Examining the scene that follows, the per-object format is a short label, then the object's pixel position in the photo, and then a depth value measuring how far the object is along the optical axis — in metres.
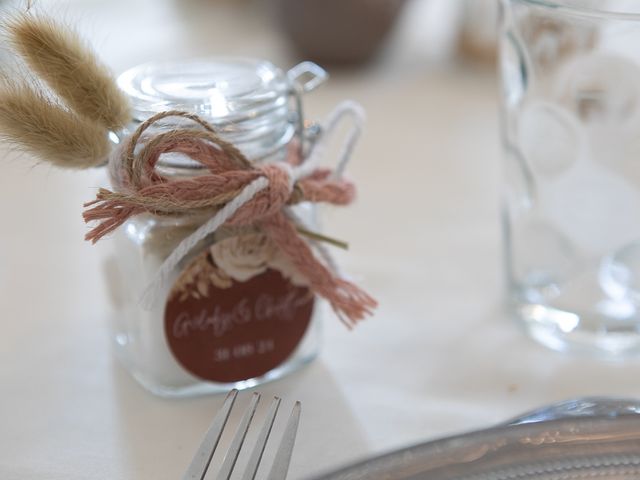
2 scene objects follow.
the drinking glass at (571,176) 0.43
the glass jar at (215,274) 0.39
